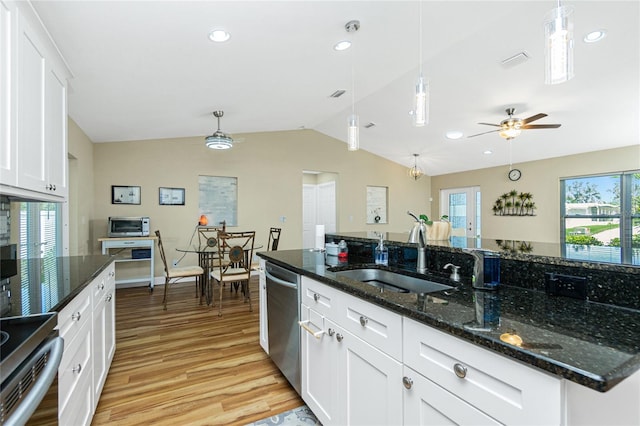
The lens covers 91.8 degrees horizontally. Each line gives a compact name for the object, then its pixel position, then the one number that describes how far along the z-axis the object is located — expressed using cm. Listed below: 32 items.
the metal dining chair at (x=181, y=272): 396
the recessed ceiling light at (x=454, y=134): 539
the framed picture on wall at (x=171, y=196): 538
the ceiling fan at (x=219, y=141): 412
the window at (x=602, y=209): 514
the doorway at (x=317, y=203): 732
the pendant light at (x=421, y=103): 186
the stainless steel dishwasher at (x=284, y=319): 198
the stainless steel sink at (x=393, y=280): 172
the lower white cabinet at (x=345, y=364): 122
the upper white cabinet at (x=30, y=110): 145
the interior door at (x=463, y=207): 739
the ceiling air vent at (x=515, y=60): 319
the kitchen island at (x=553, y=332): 70
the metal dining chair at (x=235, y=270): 380
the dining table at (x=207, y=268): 424
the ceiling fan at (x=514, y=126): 392
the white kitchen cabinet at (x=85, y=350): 128
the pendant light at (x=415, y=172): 673
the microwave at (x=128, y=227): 465
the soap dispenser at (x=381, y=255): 214
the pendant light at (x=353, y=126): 255
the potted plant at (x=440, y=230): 222
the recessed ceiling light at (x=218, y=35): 236
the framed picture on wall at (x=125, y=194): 506
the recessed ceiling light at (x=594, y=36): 278
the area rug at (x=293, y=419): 181
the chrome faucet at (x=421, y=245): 185
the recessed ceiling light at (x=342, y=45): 283
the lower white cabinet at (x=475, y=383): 74
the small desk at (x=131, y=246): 456
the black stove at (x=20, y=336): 80
